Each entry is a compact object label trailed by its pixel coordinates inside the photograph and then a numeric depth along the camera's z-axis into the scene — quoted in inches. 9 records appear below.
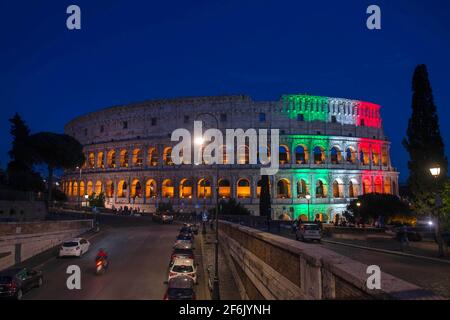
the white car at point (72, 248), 1093.8
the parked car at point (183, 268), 748.6
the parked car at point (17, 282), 655.8
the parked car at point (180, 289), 579.5
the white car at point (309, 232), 1178.0
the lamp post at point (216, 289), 624.7
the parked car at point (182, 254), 829.2
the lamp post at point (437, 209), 804.7
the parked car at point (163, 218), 2094.0
